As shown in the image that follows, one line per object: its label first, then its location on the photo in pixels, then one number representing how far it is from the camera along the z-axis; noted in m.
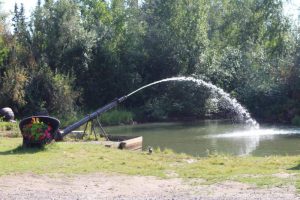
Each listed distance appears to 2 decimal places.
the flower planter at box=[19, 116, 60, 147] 15.14
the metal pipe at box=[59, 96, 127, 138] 18.55
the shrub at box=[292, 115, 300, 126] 34.39
